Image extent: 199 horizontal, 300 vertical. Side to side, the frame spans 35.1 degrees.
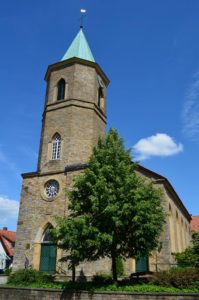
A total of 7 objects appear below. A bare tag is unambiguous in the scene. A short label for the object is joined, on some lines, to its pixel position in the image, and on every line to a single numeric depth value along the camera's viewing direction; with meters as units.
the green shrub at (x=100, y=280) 16.59
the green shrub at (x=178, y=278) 14.79
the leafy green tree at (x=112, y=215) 15.98
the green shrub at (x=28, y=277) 18.55
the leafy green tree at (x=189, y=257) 20.58
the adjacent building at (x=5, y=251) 41.94
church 23.12
